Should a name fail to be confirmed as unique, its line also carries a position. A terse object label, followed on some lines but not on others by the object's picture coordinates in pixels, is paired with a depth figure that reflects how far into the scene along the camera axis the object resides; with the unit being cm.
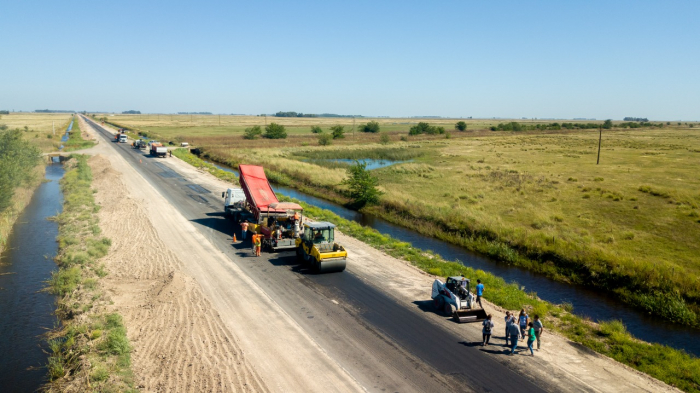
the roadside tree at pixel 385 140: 12047
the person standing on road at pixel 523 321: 1764
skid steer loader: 1961
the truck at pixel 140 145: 9438
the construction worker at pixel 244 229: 3136
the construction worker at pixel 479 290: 1993
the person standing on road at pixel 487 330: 1720
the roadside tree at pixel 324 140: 11348
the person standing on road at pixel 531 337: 1672
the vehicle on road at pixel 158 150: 8075
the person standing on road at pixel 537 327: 1711
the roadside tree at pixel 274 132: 12681
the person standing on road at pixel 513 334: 1670
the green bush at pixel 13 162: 3625
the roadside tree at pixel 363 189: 4634
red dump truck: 2806
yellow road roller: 2470
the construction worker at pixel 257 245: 2791
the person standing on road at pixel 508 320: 1711
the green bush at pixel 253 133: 12381
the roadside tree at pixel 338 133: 12812
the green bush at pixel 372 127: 16500
